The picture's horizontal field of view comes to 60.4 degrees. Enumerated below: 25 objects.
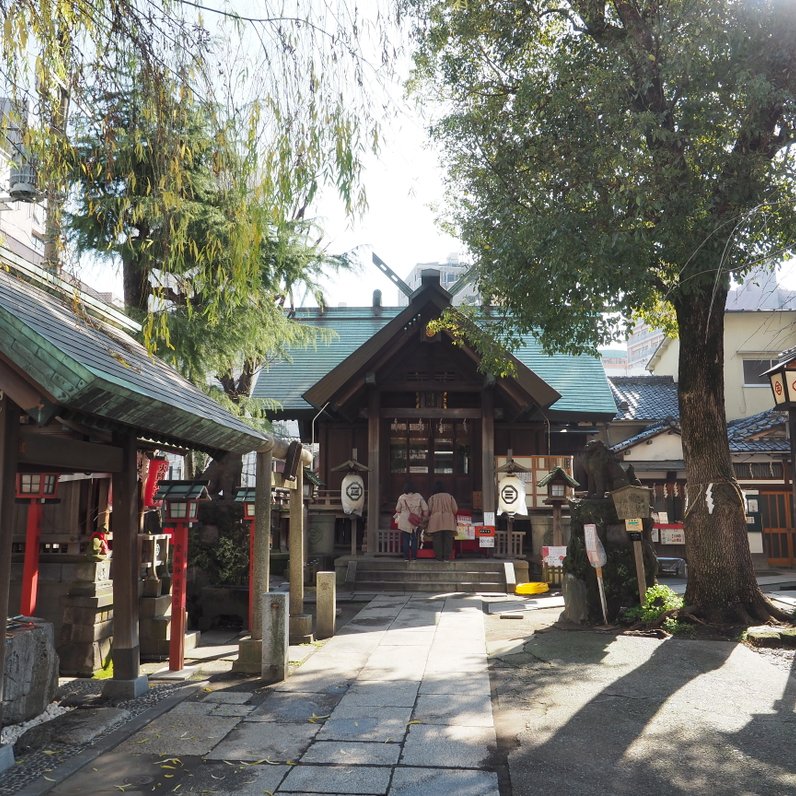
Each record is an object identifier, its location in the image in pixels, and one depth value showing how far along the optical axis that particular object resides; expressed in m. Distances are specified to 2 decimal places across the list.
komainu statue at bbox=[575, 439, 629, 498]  10.59
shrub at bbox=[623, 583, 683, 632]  9.58
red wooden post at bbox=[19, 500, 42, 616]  8.19
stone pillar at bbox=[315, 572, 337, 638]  9.73
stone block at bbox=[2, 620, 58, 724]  5.83
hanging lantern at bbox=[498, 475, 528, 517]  16.70
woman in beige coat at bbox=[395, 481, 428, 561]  15.93
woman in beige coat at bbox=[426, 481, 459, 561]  15.59
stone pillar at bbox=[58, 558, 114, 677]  8.00
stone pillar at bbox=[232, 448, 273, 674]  7.49
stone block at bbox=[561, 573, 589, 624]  9.75
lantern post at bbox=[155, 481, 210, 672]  7.73
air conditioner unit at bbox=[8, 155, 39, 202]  7.54
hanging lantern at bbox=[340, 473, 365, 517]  17.16
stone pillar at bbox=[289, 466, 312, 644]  9.23
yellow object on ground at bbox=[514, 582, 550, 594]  14.24
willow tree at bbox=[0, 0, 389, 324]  4.23
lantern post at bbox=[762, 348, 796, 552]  9.27
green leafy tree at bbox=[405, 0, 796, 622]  8.73
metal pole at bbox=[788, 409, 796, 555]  9.33
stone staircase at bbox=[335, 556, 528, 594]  14.73
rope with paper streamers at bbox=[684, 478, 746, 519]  9.69
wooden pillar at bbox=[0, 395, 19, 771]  4.58
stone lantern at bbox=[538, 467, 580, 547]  14.74
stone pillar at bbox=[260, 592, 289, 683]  7.12
